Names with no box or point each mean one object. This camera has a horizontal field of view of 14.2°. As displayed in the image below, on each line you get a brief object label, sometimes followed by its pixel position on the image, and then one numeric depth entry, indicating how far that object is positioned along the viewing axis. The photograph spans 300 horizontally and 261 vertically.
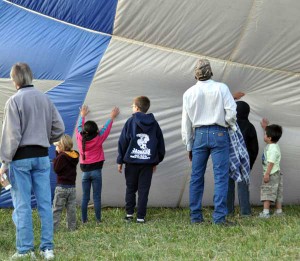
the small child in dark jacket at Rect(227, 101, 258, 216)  12.79
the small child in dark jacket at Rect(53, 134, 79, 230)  11.80
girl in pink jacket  12.58
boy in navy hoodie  12.34
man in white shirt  11.30
